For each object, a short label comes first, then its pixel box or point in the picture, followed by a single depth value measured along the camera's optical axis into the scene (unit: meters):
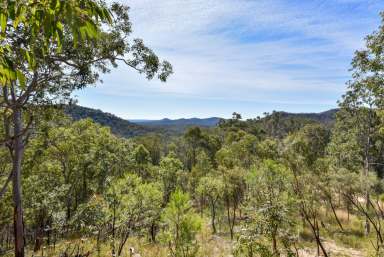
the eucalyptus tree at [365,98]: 9.34
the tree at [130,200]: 16.16
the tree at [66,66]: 8.01
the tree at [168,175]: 30.50
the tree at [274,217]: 8.82
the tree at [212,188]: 26.48
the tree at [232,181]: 27.05
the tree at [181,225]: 12.43
